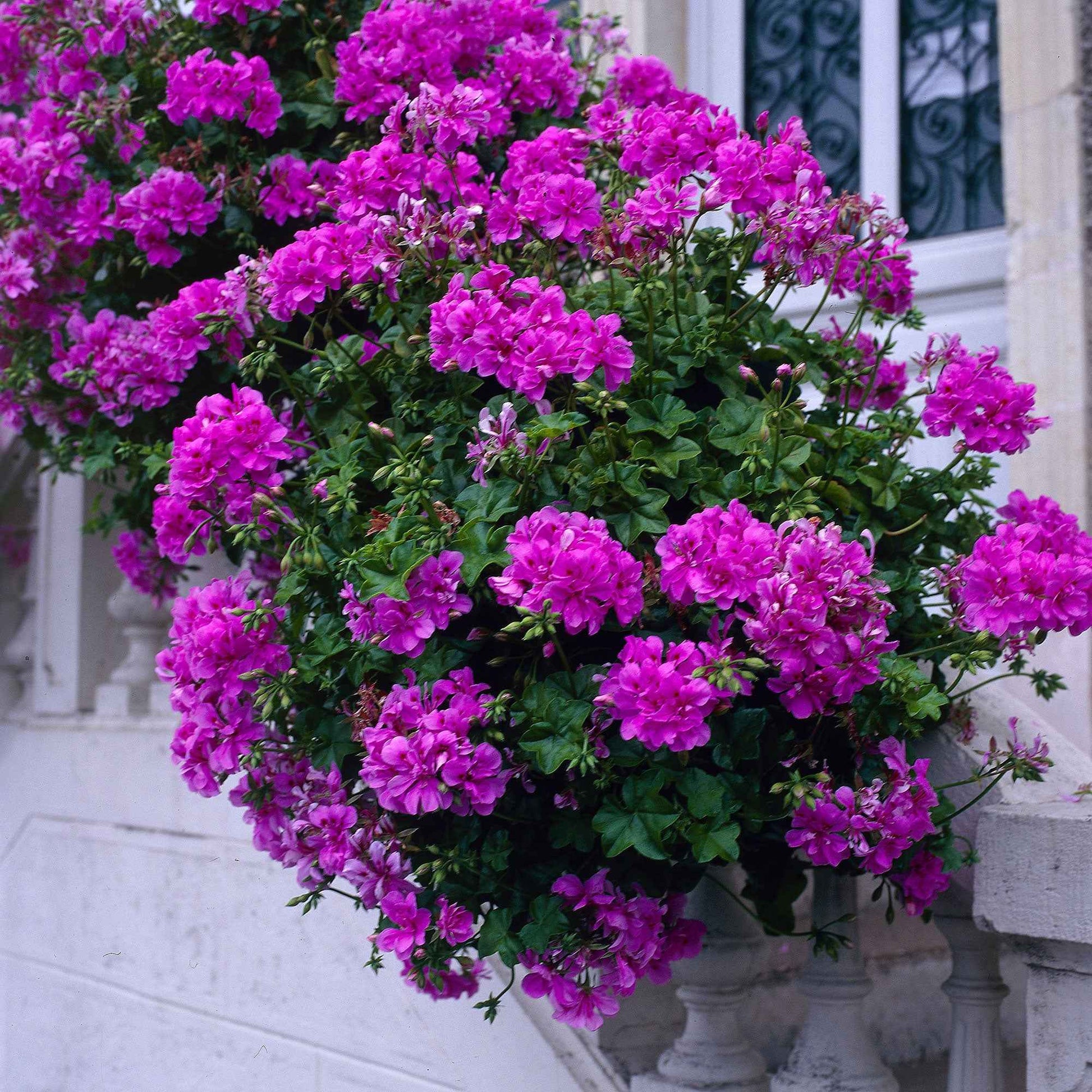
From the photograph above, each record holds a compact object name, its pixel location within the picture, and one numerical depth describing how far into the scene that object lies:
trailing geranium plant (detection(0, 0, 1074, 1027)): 1.43
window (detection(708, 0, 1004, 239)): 2.42
